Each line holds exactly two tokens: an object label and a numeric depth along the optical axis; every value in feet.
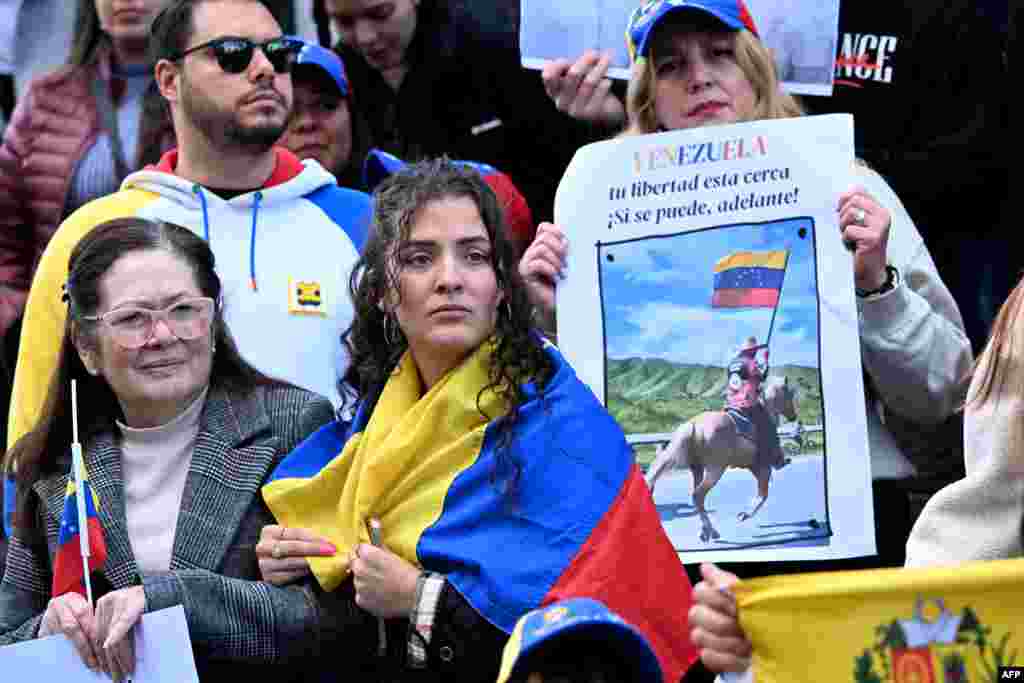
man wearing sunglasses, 37.47
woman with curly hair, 28.71
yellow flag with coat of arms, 24.35
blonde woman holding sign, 32.78
